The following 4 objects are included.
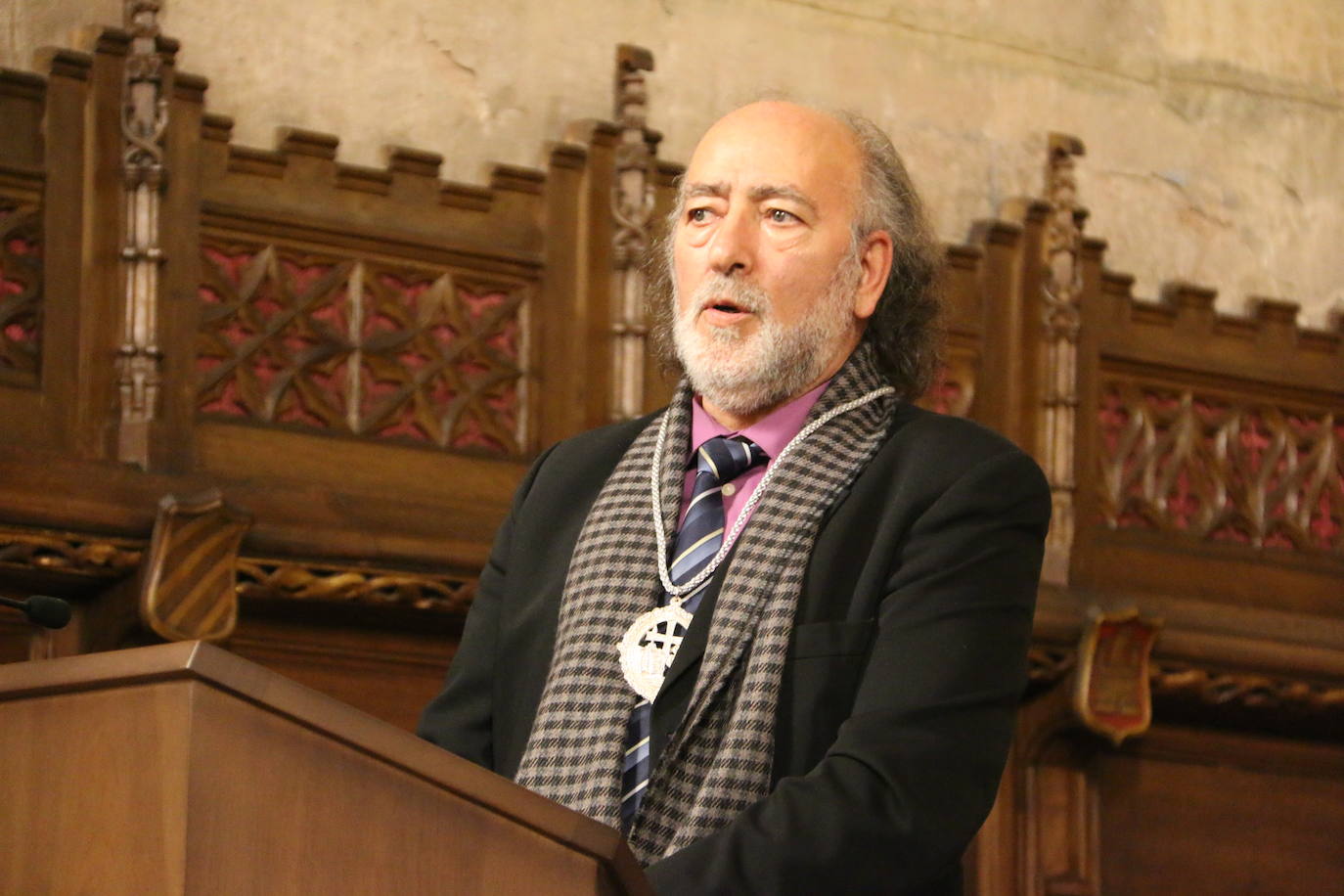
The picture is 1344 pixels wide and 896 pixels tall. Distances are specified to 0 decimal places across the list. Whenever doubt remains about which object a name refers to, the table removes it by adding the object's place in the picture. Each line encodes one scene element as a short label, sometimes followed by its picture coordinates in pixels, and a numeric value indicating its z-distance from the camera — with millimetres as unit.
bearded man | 4714
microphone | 4605
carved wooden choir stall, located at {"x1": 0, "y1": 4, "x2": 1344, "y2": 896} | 6051
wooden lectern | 4297
